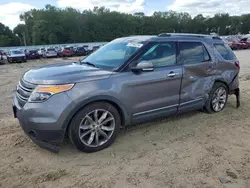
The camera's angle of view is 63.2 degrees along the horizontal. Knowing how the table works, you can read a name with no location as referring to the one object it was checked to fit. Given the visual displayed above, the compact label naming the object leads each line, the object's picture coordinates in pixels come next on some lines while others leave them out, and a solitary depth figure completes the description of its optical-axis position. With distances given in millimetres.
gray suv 2739
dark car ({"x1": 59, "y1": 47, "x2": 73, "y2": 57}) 28965
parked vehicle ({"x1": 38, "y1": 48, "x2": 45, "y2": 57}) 28881
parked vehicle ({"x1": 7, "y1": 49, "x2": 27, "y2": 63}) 22598
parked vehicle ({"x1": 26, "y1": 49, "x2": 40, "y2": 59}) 27159
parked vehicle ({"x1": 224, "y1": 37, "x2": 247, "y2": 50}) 30350
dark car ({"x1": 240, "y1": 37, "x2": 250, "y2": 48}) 31488
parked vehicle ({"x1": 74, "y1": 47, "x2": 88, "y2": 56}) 30424
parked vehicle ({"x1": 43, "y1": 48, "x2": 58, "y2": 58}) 28297
